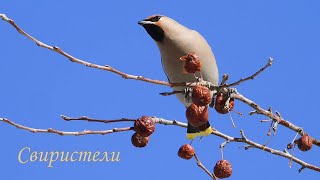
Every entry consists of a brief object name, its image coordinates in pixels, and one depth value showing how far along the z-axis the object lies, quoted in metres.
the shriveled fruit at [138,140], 3.94
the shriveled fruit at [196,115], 4.04
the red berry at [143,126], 3.66
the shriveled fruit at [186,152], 4.34
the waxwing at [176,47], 6.83
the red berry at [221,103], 4.47
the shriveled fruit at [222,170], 4.18
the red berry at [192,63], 3.82
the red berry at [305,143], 4.30
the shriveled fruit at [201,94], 3.70
